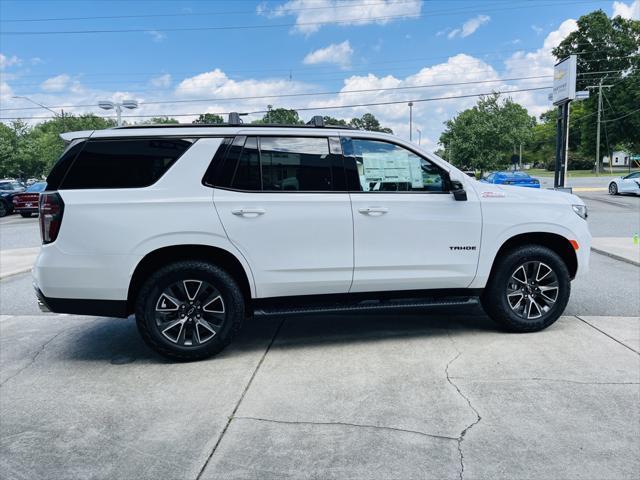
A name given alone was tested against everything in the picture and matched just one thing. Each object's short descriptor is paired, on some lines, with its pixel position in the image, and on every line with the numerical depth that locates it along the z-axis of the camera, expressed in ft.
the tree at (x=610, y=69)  192.24
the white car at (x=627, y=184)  81.41
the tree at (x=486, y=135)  170.81
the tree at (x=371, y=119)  387.18
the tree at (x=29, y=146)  159.63
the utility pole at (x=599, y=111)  180.56
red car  71.15
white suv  13.11
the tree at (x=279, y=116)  197.57
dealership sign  58.23
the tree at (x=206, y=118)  178.94
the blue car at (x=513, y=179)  85.25
